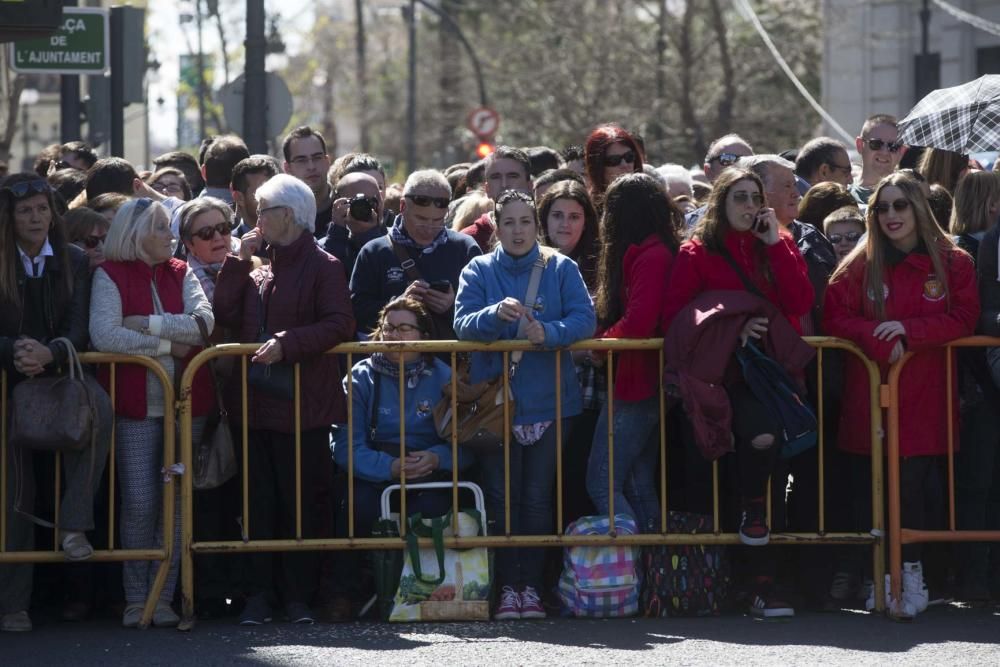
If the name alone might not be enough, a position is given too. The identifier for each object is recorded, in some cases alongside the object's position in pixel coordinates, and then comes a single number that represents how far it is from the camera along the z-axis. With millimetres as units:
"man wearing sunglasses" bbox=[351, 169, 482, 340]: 16875
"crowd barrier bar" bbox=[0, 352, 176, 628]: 14961
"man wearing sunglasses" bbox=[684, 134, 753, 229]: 20953
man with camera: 18141
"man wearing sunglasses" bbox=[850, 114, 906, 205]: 20672
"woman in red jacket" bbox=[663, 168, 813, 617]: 14977
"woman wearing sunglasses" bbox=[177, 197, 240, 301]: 16141
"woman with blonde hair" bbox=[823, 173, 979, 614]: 15437
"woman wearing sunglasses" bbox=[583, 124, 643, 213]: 18156
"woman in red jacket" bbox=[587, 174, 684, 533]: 15422
